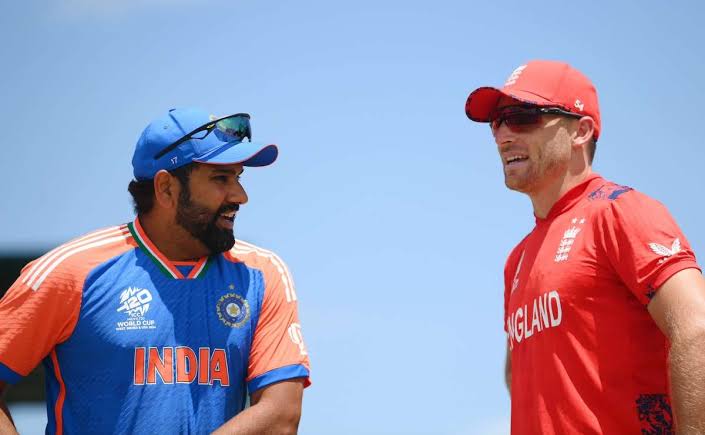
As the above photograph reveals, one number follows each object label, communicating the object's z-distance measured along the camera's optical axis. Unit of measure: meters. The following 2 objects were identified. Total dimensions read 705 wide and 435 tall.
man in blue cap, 9.47
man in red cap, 7.92
